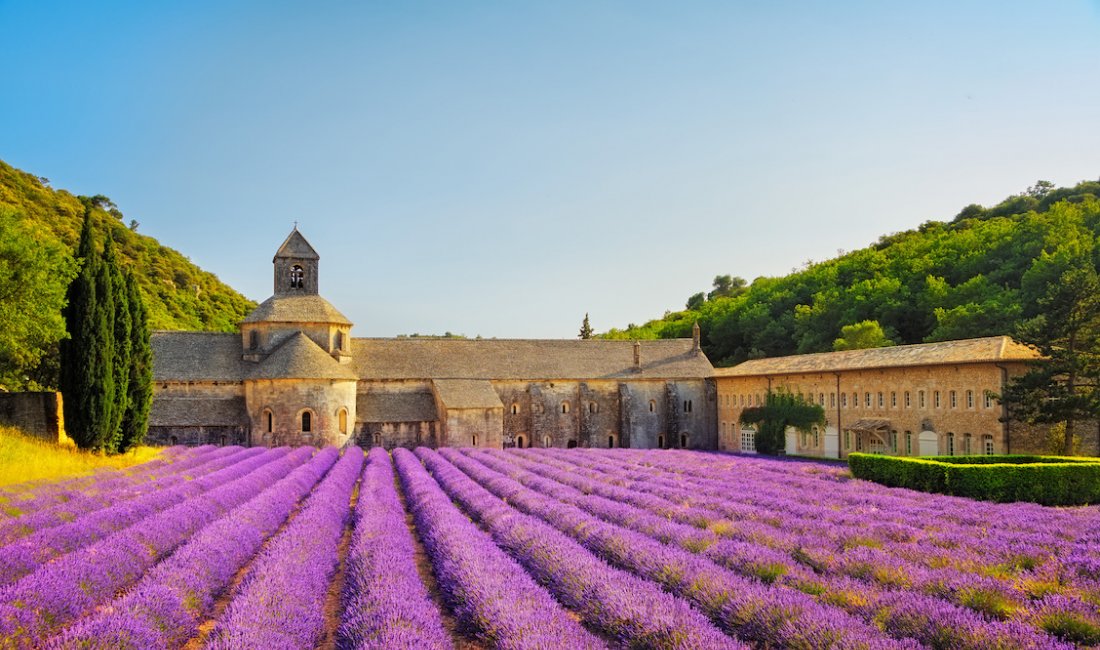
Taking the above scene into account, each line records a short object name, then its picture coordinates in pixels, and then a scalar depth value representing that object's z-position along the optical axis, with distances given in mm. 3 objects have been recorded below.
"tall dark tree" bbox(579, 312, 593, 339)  99500
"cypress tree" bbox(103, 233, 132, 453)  25391
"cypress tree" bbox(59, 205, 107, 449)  24000
